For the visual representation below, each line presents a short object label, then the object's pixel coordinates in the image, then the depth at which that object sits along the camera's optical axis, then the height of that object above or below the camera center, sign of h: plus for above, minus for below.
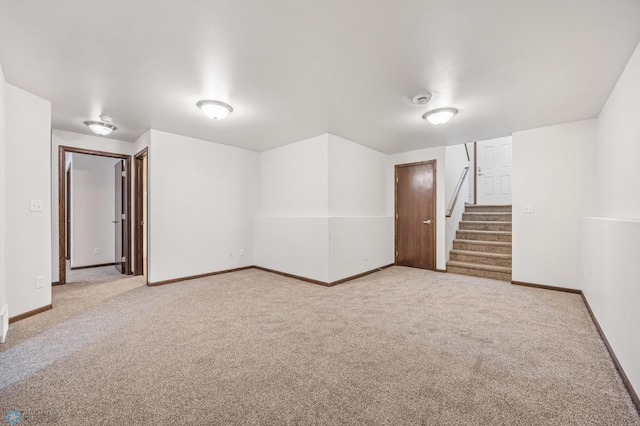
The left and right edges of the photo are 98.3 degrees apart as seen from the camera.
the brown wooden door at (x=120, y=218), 4.96 -0.10
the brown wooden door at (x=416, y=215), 5.23 -0.06
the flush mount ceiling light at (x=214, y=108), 3.10 +1.19
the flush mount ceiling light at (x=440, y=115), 3.28 +1.17
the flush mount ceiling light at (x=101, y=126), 3.78 +1.21
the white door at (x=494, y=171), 6.66 +1.00
